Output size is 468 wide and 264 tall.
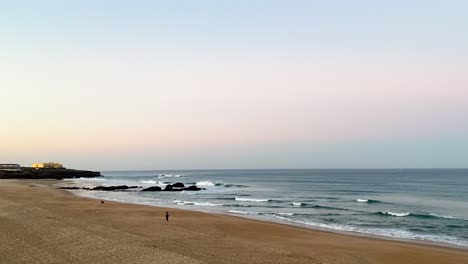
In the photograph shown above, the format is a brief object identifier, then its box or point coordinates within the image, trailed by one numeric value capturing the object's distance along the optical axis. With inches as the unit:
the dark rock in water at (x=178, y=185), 3022.1
